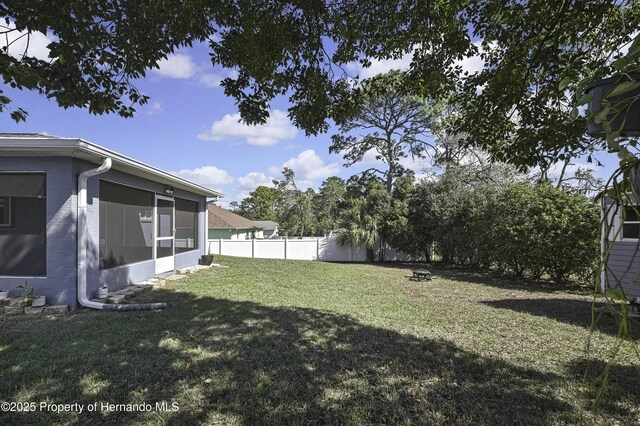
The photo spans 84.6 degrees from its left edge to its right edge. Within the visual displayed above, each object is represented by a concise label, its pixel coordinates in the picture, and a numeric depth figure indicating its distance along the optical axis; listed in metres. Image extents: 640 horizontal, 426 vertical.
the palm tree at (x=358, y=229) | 17.83
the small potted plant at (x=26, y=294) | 5.55
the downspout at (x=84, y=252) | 5.82
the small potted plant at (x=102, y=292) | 6.28
